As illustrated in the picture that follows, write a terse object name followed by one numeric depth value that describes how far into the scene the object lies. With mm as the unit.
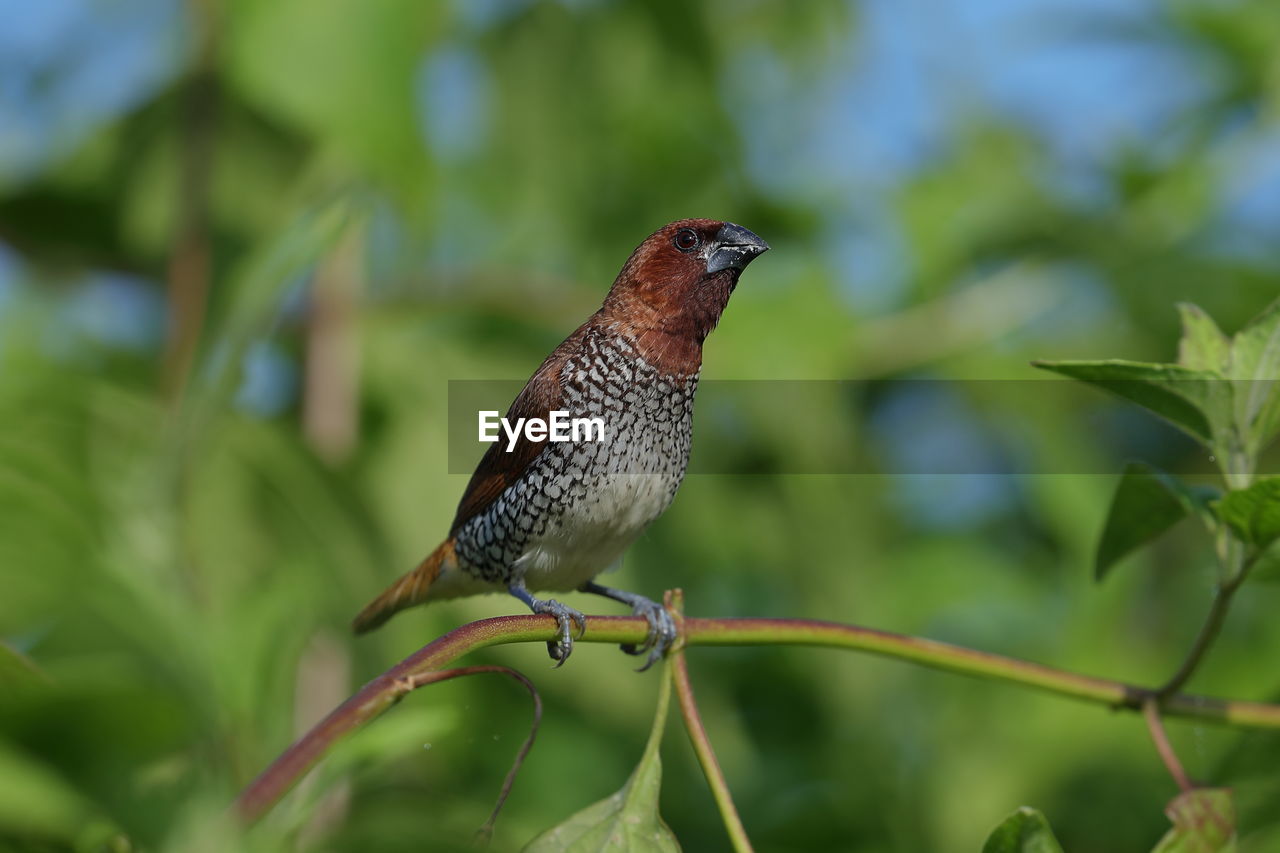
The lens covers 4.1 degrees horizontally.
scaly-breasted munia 2914
